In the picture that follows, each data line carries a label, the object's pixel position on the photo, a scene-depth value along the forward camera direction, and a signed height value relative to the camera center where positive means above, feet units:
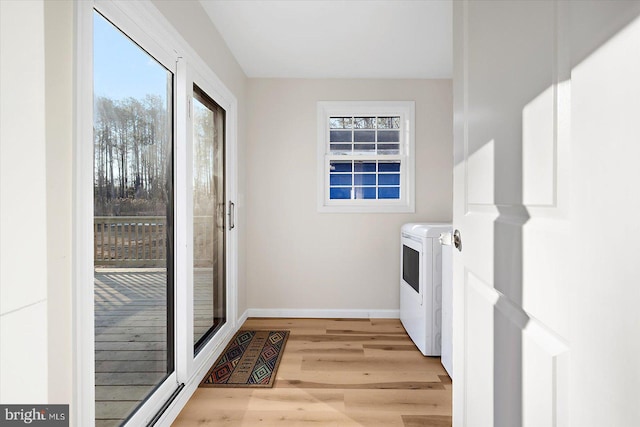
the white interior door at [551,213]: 1.75 -0.01
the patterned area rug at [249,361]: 8.07 -3.69
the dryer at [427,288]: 9.28 -1.97
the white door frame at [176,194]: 3.92 +0.26
